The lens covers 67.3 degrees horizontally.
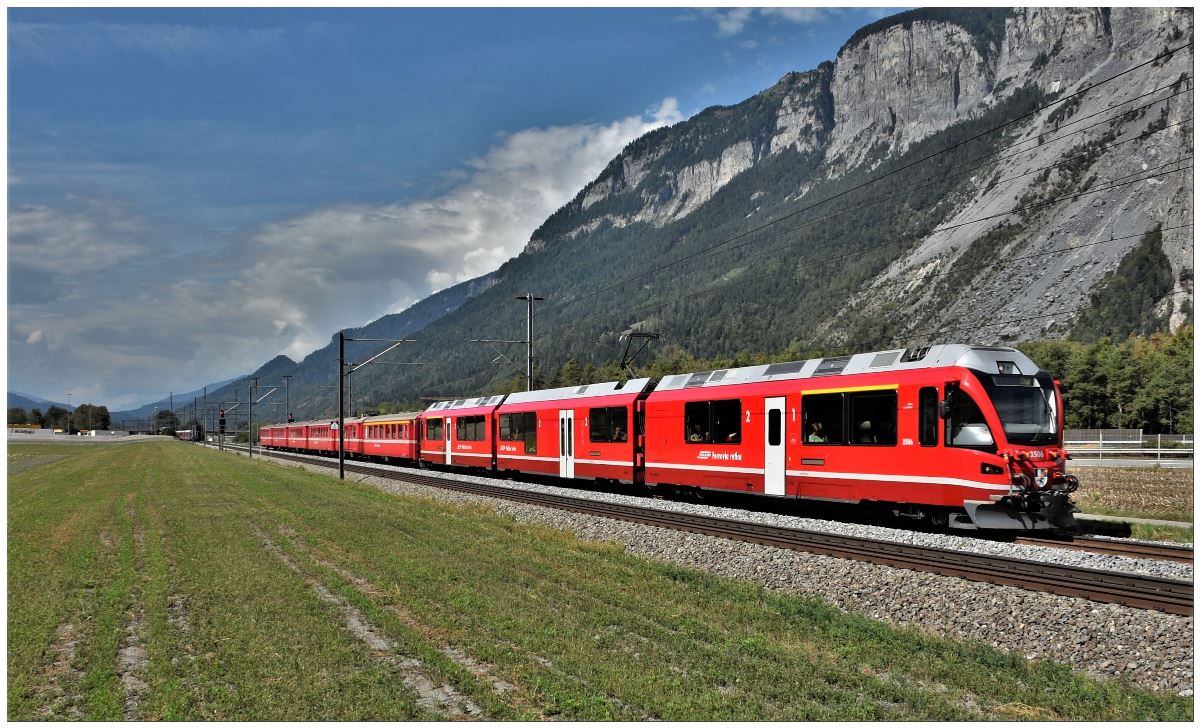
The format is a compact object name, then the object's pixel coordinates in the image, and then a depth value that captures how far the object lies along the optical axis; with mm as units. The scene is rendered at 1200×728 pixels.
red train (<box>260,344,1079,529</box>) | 17281
